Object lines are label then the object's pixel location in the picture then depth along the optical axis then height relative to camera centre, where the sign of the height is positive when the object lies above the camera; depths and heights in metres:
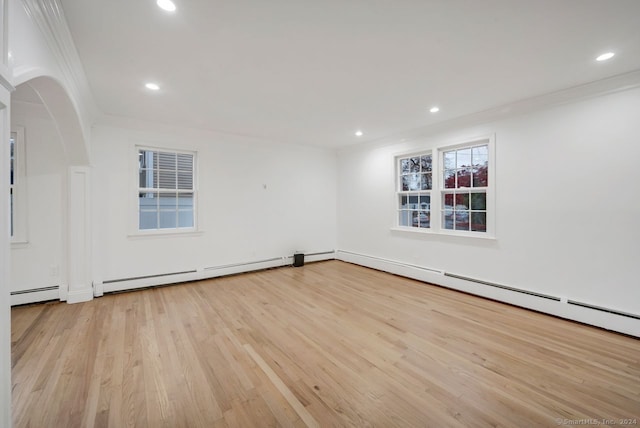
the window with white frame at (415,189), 4.76 +0.42
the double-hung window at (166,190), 4.39 +0.39
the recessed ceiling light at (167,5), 1.75 +1.39
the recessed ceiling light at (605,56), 2.39 +1.42
